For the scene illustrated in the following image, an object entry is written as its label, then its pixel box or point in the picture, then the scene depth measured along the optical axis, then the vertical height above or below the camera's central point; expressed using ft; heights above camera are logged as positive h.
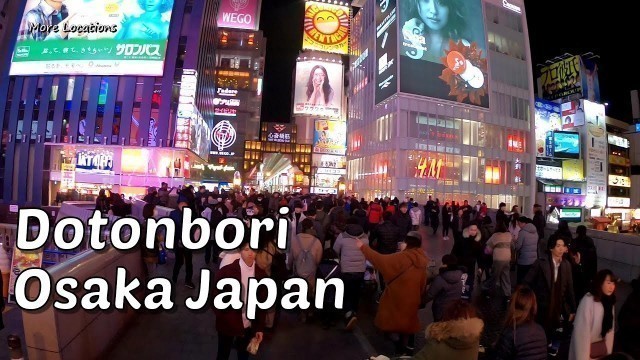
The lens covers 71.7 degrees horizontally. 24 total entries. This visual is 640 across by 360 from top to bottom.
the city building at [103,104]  131.13 +27.92
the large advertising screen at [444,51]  141.69 +52.28
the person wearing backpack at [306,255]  23.88 -2.80
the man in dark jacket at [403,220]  39.28 -1.09
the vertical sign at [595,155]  200.34 +29.00
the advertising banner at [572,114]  202.98 +47.64
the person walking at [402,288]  18.09 -3.29
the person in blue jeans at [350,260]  23.56 -2.93
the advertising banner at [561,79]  215.31 +69.70
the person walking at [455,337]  10.80 -3.09
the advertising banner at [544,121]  191.42 +42.56
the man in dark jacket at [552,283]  19.35 -3.03
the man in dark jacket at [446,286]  18.65 -3.19
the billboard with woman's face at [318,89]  241.55 +63.47
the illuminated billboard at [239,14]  319.06 +134.38
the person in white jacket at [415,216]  62.59 -1.06
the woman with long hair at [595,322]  13.76 -3.32
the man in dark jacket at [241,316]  14.76 -3.94
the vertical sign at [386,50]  142.41 +53.09
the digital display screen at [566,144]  192.95 +31.37
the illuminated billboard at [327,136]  261.65 +40.46
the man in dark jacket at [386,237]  30.19 -2.10
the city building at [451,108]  140.15 +34.91
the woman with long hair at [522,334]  12.31 -3.38
